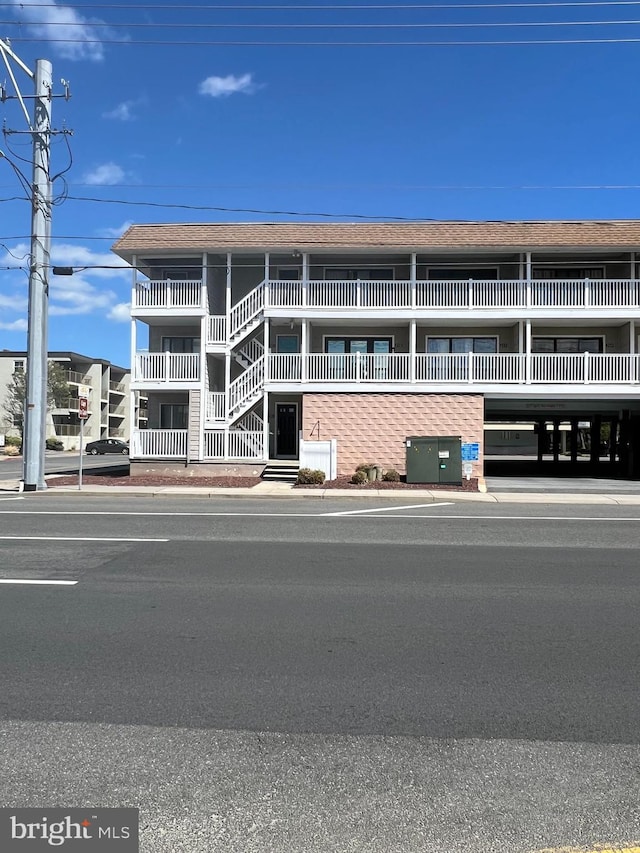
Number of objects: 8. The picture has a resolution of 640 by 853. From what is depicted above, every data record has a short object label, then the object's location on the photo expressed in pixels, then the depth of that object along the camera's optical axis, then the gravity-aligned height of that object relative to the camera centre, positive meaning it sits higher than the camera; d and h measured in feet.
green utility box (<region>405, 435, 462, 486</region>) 65.72 -2.17
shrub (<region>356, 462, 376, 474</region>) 68.54 -3.11
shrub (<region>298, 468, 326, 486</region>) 65.10 -3.95
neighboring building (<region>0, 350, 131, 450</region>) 208.44 +14.99
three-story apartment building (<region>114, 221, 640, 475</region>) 73.92 +13.70
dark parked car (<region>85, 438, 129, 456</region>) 168.14 -2.43
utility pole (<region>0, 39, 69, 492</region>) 60.23 +13.06
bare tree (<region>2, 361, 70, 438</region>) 187.73 +13.80
